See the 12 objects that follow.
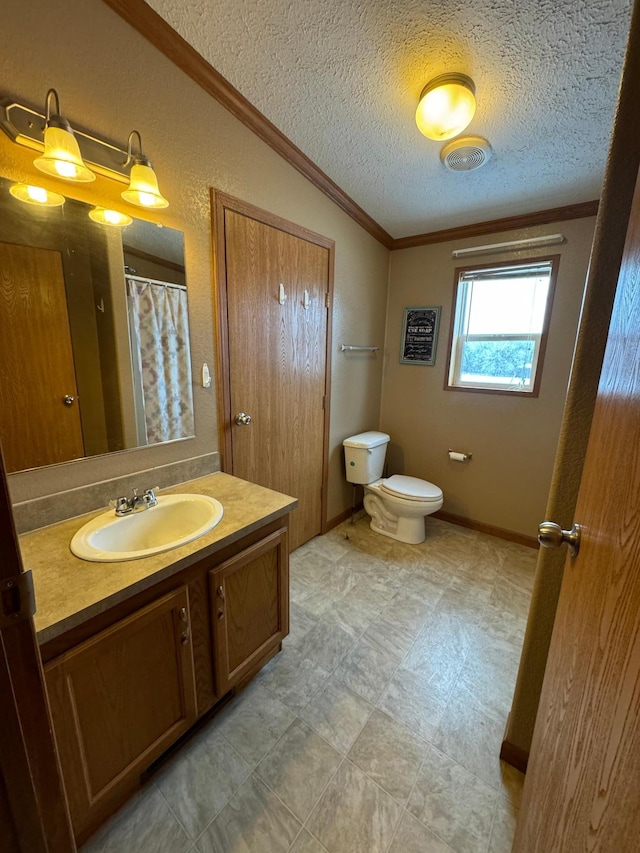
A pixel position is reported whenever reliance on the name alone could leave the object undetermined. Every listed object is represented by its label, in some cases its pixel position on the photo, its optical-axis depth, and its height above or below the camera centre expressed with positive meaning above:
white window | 2.41 +0.29
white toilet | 2.49 -0.95
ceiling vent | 1.66 +1.04
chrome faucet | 1.28 -0.55
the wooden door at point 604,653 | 0.41 -0.41
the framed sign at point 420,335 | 2.81 +0.23
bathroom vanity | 0.86 -0.84
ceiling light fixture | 1.35 +1.02
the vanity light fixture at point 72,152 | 1.00 +0.64
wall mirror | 1.08 +0.07
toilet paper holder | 2.76 -0.73
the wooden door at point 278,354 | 1.76 +0.03
